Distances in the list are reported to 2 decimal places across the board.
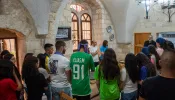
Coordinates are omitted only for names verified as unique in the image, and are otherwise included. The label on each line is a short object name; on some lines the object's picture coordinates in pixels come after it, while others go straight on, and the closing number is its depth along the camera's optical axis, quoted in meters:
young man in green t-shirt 2.72
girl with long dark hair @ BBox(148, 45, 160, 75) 3.18
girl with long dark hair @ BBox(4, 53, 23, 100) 2.59
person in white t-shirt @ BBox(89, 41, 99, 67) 5.73
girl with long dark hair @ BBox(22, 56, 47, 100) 2.60
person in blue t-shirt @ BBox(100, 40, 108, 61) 5.80
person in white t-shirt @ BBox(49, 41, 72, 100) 2.71
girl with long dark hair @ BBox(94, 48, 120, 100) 2.40
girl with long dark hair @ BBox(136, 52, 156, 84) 2.58
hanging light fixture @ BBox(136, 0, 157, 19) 5.37
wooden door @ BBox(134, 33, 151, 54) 7.95
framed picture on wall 5.86
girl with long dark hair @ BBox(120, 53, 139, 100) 2.55
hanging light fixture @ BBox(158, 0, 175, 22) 6.80
